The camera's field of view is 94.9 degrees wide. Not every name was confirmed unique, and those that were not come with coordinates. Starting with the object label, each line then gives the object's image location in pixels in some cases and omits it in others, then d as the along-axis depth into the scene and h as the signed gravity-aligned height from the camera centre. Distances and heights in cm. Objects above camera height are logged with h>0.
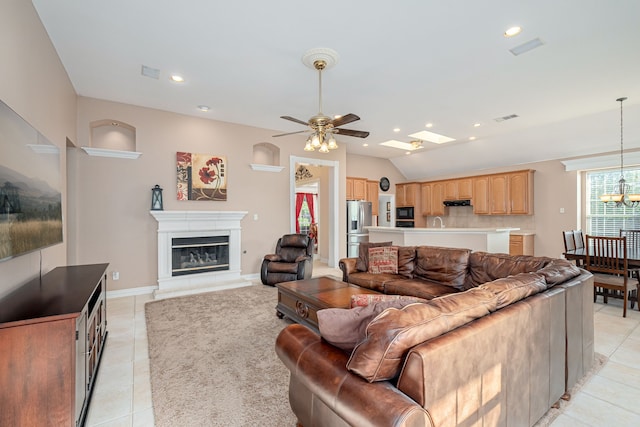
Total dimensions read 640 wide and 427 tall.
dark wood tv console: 144 -76
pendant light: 463 +27
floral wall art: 508 +66
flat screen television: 172 +18
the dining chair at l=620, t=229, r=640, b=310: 375 -55
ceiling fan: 313 +102
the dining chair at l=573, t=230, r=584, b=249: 478 -47
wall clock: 880 +88
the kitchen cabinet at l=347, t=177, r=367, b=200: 780 +65
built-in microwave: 886 +1
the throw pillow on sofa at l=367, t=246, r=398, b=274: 396 -65
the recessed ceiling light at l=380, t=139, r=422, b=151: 670 +166
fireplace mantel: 481 -51
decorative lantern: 479 +24
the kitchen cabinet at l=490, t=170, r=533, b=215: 684 +45
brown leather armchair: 495 -84
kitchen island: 508 -47
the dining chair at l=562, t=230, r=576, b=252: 453 -47
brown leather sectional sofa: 108 -66
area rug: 188 -128
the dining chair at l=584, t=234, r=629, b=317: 355 -66
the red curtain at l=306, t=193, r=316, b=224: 995 +33
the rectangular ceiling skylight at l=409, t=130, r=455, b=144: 627 +168
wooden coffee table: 278 -83
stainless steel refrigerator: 730 -32
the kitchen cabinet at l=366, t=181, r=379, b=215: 831 +51
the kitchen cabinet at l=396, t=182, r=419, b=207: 884 +56
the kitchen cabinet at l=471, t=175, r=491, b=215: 750 +42
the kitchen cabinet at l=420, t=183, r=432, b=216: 876 +46
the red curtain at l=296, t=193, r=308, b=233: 980 +40
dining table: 360 -61
